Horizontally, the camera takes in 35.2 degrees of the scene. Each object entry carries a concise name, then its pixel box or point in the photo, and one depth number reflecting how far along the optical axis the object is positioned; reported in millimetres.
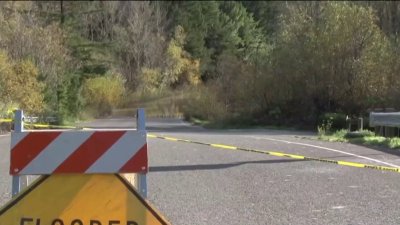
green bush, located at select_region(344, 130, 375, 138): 20469
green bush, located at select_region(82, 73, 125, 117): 63453
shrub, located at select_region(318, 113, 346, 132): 30031
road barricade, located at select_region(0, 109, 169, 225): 4707
